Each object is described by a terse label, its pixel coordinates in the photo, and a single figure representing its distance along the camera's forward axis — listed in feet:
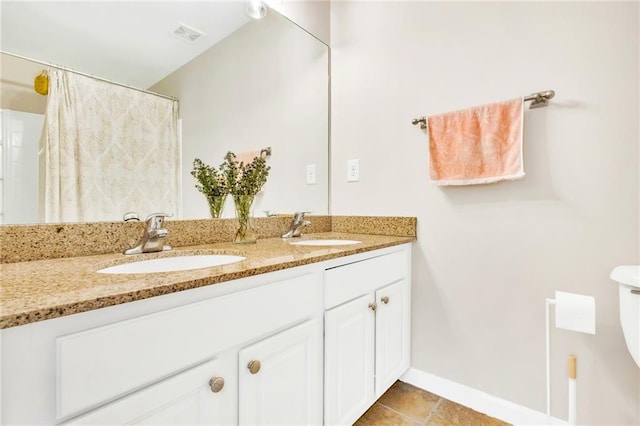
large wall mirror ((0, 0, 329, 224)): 2.89
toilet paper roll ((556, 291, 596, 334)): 3.20
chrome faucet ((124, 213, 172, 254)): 3.31
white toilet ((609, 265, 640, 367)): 2.88
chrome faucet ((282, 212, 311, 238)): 5.12
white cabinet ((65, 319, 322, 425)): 1.93
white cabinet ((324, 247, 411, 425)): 3.41
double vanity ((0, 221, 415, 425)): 1.60
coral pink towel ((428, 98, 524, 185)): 3.93
